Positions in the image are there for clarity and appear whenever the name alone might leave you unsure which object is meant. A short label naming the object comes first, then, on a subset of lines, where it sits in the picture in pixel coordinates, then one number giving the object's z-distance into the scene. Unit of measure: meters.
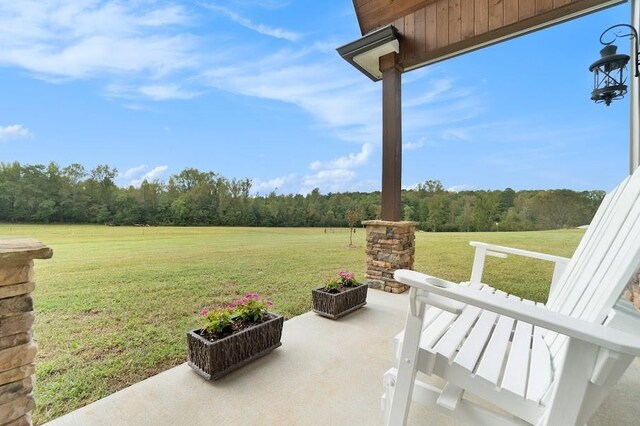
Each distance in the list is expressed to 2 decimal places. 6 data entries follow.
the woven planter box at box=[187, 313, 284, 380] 1.63
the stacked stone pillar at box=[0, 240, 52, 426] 0.96
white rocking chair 0.74
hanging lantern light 2.06
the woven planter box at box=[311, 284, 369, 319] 2.56
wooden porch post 3.42
